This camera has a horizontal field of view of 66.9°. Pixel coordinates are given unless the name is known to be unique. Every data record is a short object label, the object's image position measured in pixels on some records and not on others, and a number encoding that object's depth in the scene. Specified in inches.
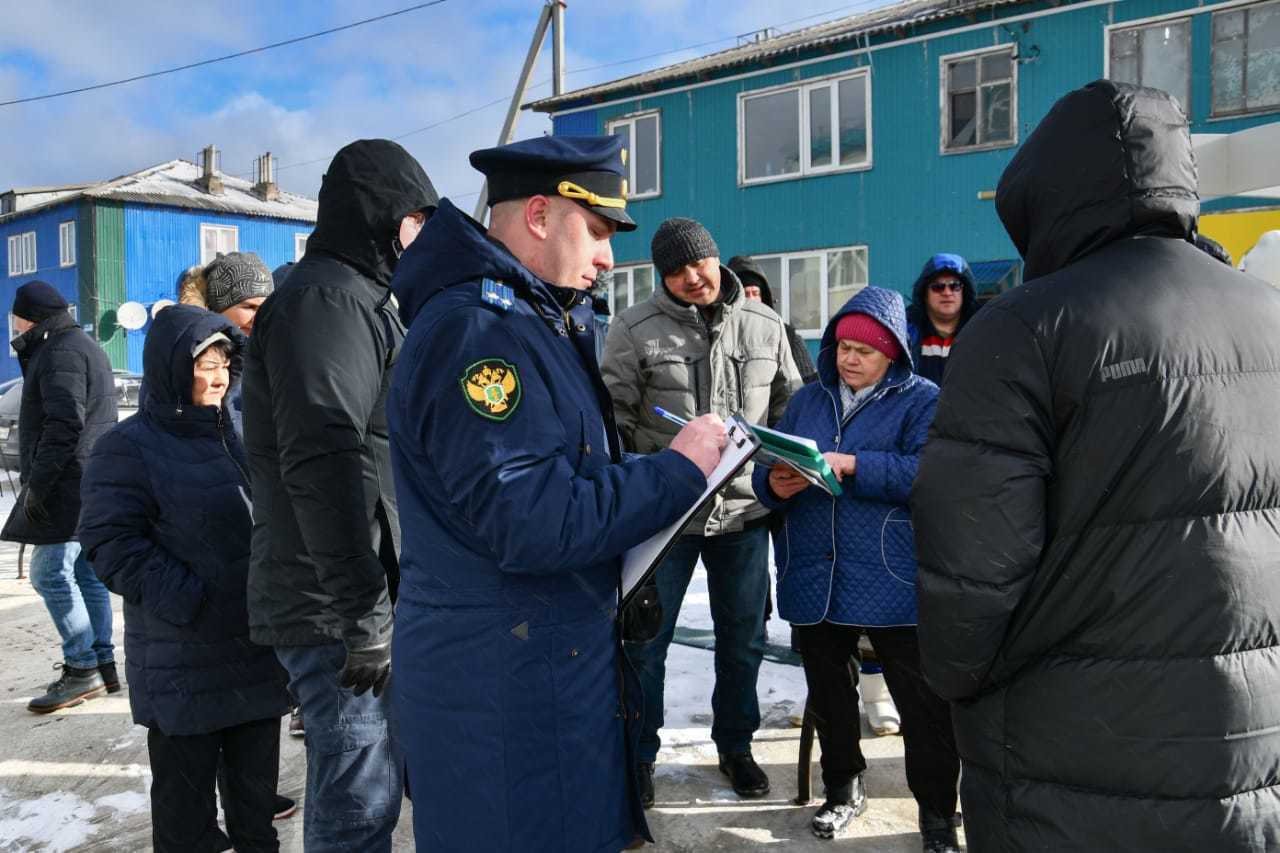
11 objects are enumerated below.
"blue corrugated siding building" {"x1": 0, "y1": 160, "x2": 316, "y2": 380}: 1245.7
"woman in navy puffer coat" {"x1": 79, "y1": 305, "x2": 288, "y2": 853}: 107.3
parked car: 467.8
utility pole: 532.7
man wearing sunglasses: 174.7
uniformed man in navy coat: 65.4
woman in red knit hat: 122.5
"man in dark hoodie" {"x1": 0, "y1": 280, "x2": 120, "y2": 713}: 182.7
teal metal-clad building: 541.3
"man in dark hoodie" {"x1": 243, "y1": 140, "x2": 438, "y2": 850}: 87.5
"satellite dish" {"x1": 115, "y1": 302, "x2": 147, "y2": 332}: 1081.9
